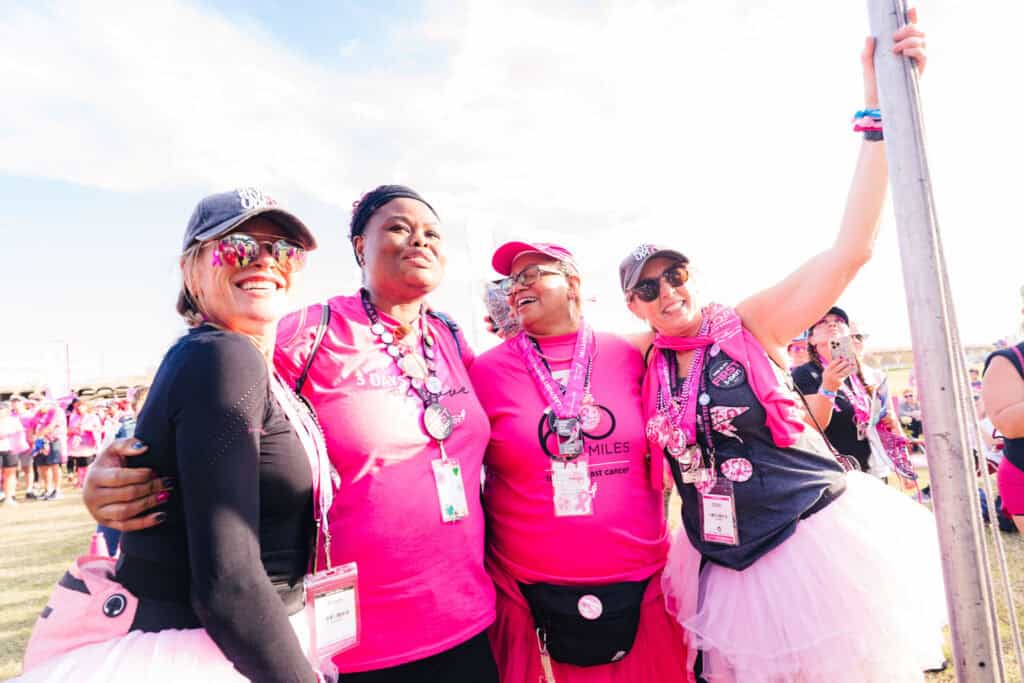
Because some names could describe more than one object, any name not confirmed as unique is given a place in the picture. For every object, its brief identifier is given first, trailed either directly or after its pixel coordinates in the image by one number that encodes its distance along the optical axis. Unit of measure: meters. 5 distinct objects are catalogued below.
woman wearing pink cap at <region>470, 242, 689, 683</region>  2.30
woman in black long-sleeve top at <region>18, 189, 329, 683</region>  1.30
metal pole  1.41
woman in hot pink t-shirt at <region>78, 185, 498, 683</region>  1.93
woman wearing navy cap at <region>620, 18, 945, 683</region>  1.98
